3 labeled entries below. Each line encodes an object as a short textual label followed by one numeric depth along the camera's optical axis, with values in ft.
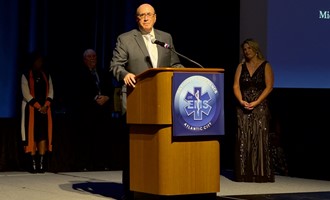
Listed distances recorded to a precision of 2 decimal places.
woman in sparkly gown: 26.84
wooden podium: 17.44
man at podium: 19.34
